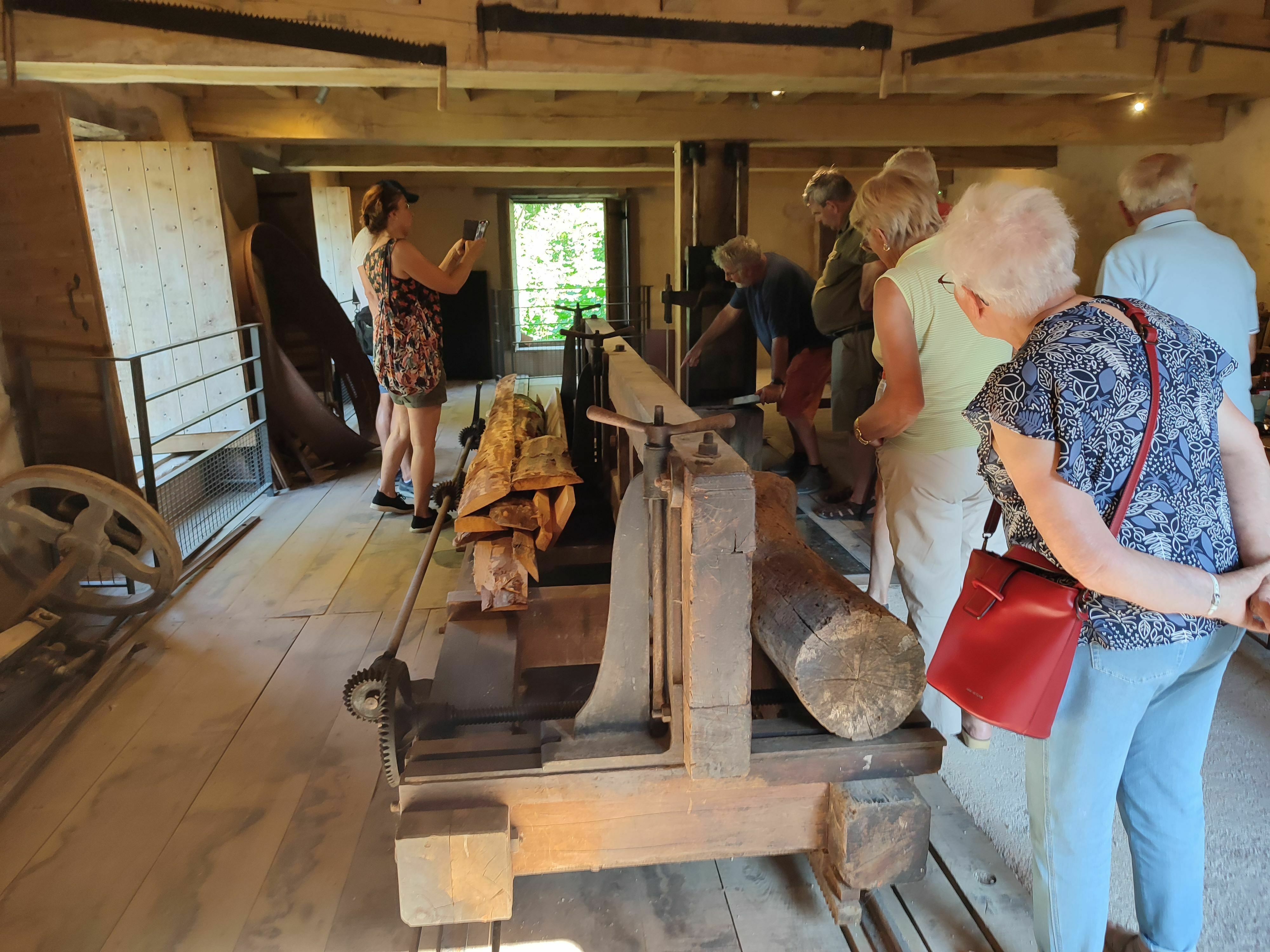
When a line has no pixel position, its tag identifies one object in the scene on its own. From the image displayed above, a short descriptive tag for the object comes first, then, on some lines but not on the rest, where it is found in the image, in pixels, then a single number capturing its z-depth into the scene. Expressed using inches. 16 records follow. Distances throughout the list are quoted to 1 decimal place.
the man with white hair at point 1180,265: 94.7
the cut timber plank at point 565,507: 107.6
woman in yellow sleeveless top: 81.1
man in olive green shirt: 146.4
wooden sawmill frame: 57.1
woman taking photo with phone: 149.1
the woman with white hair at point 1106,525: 47.3
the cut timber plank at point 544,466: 108.3
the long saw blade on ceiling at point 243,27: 112.1
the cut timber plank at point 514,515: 103.9
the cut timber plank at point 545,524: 106.9
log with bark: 61.6
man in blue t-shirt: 179.6
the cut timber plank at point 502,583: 95.7
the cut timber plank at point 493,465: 105.4
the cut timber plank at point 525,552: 98.8
